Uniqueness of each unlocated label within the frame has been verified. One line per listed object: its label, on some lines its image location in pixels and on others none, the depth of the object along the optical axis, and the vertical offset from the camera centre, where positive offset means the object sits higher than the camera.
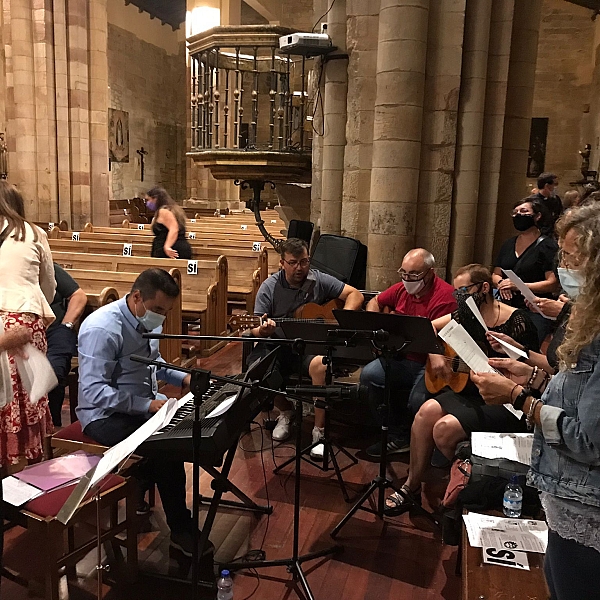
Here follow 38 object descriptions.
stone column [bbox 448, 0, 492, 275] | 4.89 +0.49
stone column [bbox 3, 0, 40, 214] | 10.52 +1.31
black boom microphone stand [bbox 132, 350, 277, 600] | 2.01 -0.79
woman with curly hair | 1.55 -0.65
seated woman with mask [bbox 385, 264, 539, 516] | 3.24 -1.17
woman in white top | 2.67 -0.56
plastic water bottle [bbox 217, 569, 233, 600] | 2.49 -1.66
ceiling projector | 5.05 +1.20
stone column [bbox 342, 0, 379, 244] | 5.08 +0.63
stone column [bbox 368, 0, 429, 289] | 4.71 +0.45
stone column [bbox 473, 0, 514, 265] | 5.01 +0.58
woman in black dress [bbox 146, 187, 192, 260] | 6.41 -0.45
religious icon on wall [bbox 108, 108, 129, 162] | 17.33 +1.30
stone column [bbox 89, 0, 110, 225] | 11.09 +1.28
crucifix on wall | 18.83 +0.76
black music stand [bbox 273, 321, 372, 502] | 2.95 -1.00
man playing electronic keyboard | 2.87 -0.96
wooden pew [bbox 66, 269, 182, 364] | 5.36 -0.97
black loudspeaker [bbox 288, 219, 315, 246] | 5.96 -0.42
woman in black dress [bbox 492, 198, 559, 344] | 4.21 -0.42
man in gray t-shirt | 4.26 -0.82
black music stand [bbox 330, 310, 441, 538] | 2.99 -0.72
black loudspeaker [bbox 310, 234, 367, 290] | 5.16 -0.62
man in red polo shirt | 3.94 -1.08
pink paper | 2.50 -1.24
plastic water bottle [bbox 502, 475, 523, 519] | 2.60 -1.29
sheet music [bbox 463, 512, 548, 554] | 2.38 -1.36
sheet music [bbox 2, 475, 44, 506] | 2.38 -1.26
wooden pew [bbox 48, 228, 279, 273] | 7.26 -0.77
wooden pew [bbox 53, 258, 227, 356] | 5.99 -0.98
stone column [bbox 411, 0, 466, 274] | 4.81 +0.54
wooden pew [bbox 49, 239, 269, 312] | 6.79 -0.87
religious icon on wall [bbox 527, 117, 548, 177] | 12.53 +1.02
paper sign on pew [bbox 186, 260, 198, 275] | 6.02 -0.84
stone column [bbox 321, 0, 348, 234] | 5.27 +0.56
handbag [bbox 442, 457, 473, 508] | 2.83 -1.35
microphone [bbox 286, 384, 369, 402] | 2.75 -0.93
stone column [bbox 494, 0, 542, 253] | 5.21 +0.73
